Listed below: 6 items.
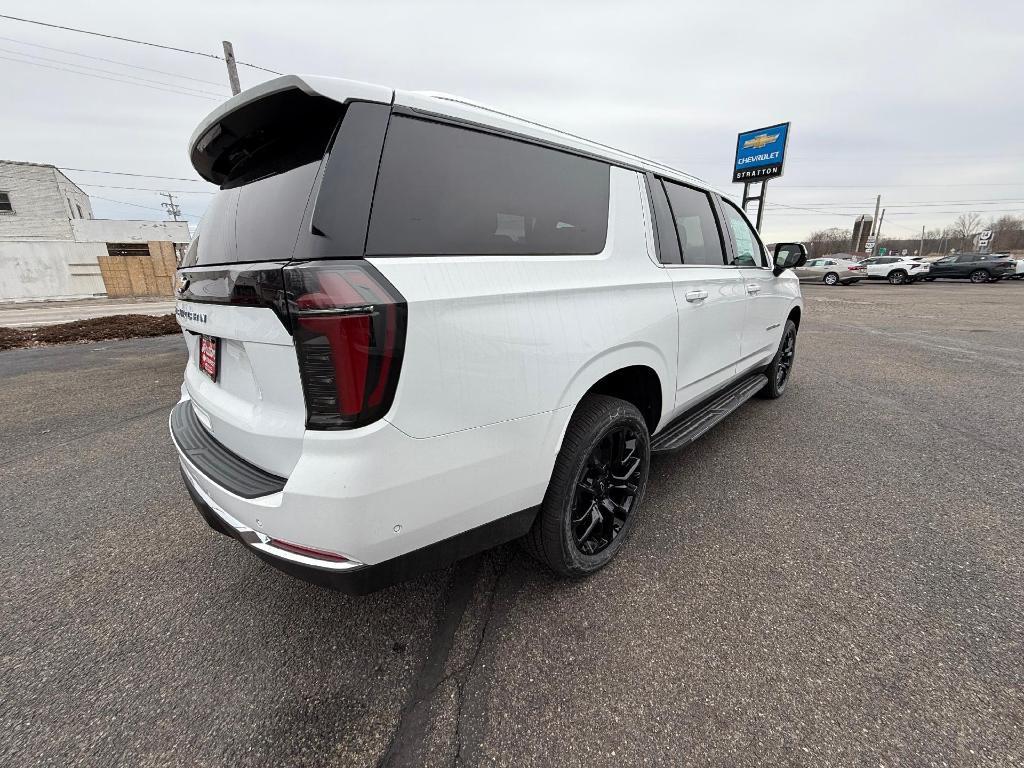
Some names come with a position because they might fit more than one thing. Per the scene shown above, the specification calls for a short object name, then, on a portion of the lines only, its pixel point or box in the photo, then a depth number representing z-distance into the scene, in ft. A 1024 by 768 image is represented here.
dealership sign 68.95
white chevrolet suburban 4.08
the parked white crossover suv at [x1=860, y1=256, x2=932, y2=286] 81.30
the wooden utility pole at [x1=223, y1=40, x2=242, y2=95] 42.29
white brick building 77.00
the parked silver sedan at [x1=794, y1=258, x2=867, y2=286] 83.52
